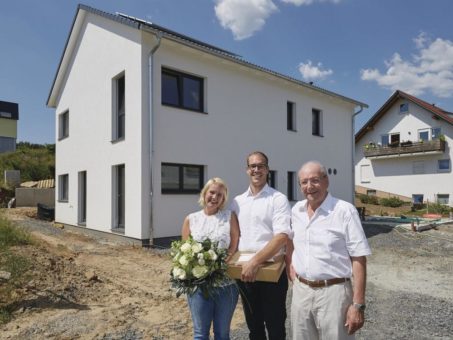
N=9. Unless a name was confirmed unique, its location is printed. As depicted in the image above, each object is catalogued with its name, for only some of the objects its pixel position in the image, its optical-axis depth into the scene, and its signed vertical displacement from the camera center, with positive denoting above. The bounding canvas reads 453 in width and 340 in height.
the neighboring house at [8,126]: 41.36 +6.35
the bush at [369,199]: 26.45 -1.55
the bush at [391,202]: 26.17 -1.76
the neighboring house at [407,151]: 26.41 +2.02
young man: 2.66 -0.43
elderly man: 2.28 -0.56
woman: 2.58 -0.44
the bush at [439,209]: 21.88 -1.93
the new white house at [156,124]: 9.81 +1.81
